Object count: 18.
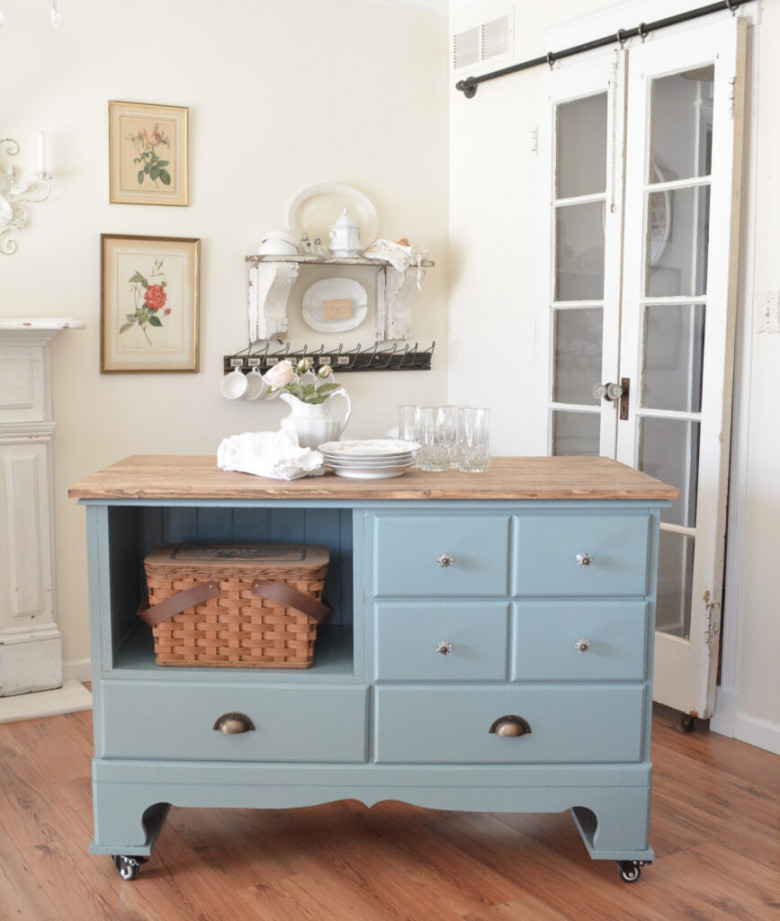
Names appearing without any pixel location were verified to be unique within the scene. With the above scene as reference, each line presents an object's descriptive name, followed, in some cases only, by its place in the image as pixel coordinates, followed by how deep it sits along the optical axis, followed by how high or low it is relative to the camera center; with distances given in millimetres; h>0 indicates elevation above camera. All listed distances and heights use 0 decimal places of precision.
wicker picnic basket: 2377 -586
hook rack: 3963 -8
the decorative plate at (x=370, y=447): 2441 -221
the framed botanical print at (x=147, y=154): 3682 +723
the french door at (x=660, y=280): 3135 +258
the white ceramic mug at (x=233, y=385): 3938 -117
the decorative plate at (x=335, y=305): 4109 +205
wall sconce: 3494 +543
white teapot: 3994 +463
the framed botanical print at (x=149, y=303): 3717 +186
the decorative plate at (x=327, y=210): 4031 +575
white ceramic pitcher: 2578 -168
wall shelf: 3859 +252
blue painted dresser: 2344 -755
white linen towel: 2395 -239
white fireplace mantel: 3477 -629
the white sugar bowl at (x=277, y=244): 3846 +414
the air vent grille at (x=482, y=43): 3939 +1232
